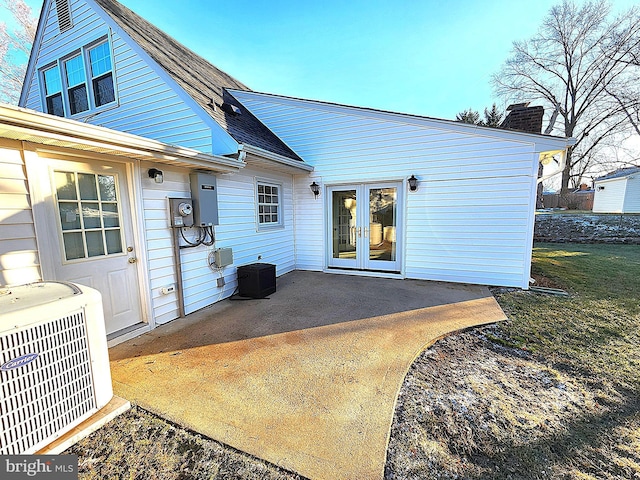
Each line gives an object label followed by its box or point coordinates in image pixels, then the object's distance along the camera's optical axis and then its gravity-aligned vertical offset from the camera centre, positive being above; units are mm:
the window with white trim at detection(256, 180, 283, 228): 5957 +136
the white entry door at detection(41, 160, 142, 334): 2814 -233
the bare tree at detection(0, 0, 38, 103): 11109 +7045
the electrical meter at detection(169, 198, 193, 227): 3840 +7
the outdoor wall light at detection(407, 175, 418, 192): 5742 +522
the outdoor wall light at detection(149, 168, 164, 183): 3574 +495
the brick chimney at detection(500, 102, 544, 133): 5852 +1931
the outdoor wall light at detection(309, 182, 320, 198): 6690 +523
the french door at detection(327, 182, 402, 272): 6289 -450
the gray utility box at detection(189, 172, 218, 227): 4117 +190
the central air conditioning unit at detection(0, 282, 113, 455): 1614 -994
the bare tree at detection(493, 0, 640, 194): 15156 +8329
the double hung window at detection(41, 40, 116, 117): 5516 +2851
